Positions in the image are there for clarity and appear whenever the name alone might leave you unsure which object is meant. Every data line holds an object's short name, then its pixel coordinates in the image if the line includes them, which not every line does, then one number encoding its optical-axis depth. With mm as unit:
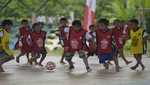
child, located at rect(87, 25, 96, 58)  15198
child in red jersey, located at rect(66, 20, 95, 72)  13023
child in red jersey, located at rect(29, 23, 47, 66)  14586
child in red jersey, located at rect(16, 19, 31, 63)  15234
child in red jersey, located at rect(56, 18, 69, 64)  14784
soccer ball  13172
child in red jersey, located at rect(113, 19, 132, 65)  14773
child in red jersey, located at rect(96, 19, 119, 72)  13344
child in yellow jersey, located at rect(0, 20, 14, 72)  12766
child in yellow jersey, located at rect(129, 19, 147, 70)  13633
